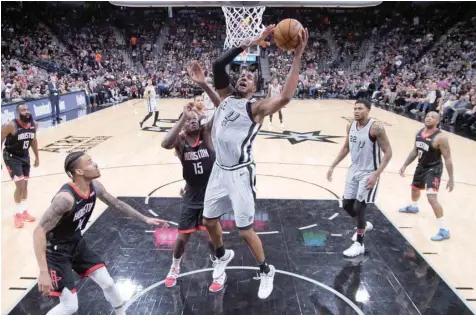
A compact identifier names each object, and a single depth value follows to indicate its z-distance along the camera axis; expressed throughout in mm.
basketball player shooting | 3539
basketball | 3643
